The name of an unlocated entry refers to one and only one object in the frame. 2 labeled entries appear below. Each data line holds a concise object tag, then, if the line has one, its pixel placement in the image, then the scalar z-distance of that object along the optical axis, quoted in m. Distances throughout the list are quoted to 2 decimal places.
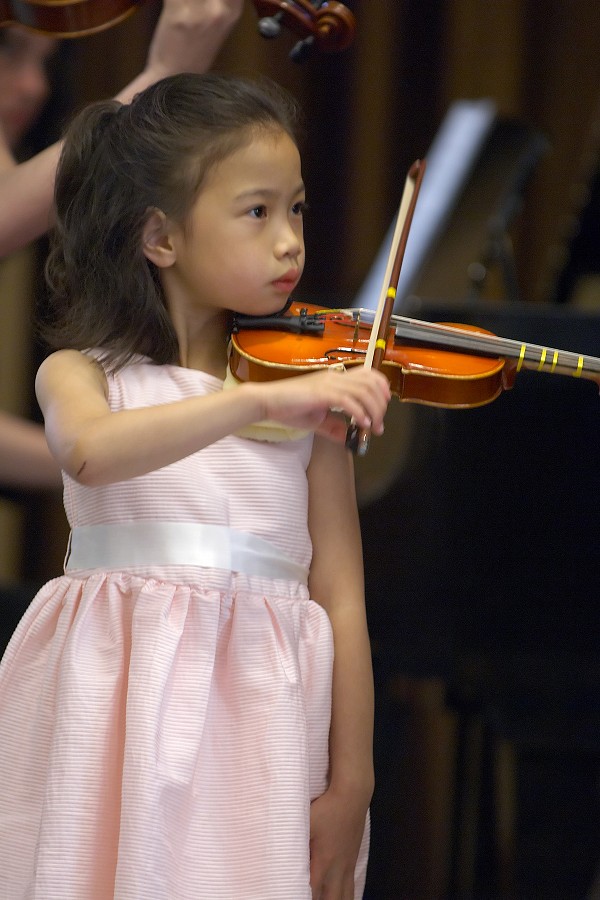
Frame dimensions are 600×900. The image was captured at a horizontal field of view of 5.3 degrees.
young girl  5.19
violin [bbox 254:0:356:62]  5.43
